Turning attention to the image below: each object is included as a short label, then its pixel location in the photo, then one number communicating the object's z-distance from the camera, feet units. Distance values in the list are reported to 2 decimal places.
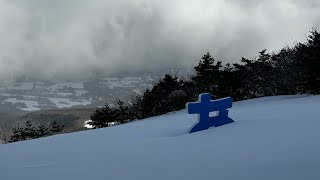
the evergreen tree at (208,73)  156.56
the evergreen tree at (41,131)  181.56
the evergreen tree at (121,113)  178.44
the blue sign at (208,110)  28.01
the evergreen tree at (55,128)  190.58
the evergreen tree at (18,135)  178.70
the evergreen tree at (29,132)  179.42
